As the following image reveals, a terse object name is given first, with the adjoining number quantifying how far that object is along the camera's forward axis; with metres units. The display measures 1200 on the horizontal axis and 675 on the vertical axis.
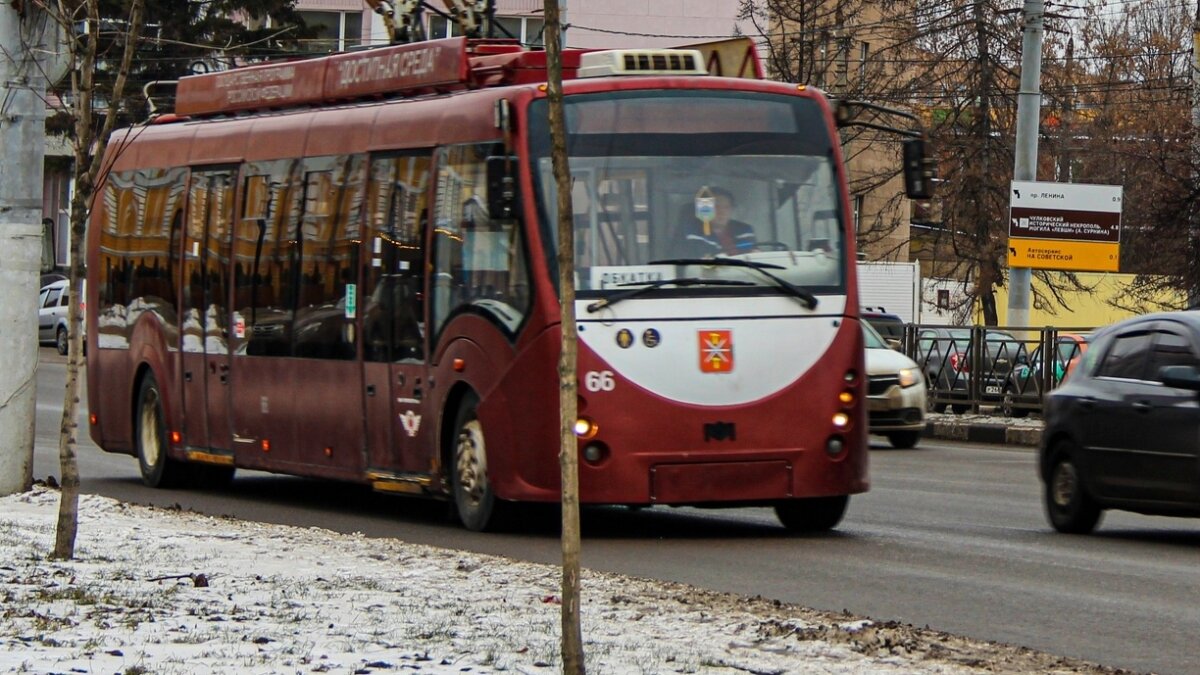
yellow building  70.94
